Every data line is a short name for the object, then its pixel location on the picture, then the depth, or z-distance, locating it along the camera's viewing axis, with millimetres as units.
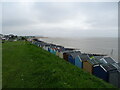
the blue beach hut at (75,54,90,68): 6960
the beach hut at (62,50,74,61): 9548
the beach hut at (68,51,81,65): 8259
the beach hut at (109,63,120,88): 4911
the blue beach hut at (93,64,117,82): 5023
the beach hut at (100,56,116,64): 6822
